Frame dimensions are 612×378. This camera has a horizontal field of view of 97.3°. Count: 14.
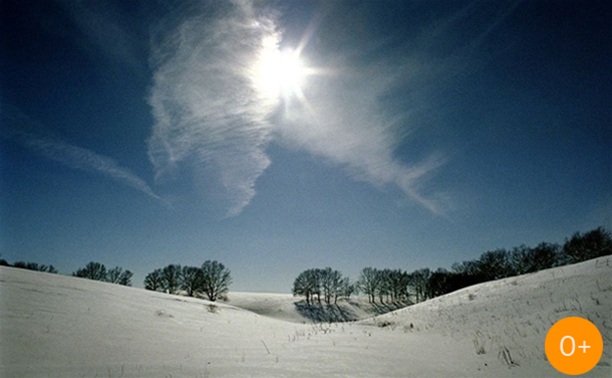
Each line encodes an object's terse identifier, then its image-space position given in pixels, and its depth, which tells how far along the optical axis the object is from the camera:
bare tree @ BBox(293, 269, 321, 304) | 77.56
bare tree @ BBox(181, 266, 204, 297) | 66.75
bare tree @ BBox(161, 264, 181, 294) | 66.44
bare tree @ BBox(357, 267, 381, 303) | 85.75
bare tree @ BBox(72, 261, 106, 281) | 63.84
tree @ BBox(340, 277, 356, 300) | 81.97
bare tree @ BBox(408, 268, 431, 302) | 86.31
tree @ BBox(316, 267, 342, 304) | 80.06
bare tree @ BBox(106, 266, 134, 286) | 66.07
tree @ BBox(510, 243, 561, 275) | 61.08
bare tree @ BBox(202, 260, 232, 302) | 67.94
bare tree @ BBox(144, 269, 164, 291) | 66.56
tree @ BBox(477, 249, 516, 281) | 68.06
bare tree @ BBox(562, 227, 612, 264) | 51.28
